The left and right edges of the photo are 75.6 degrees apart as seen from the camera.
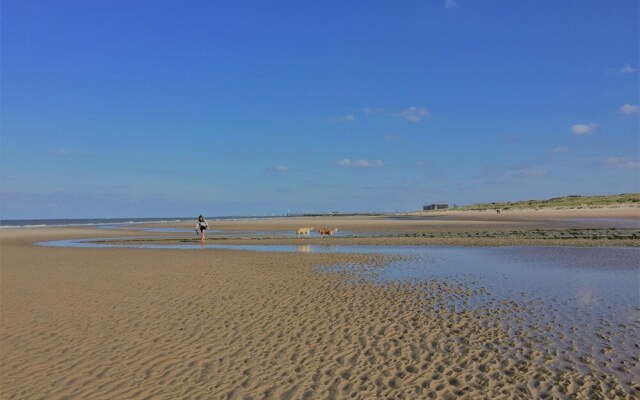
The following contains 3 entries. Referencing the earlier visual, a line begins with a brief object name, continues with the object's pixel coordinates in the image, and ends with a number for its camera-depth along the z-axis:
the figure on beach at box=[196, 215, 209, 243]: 38.52
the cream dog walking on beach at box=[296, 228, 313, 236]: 44.50
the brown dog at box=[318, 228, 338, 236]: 43.95
